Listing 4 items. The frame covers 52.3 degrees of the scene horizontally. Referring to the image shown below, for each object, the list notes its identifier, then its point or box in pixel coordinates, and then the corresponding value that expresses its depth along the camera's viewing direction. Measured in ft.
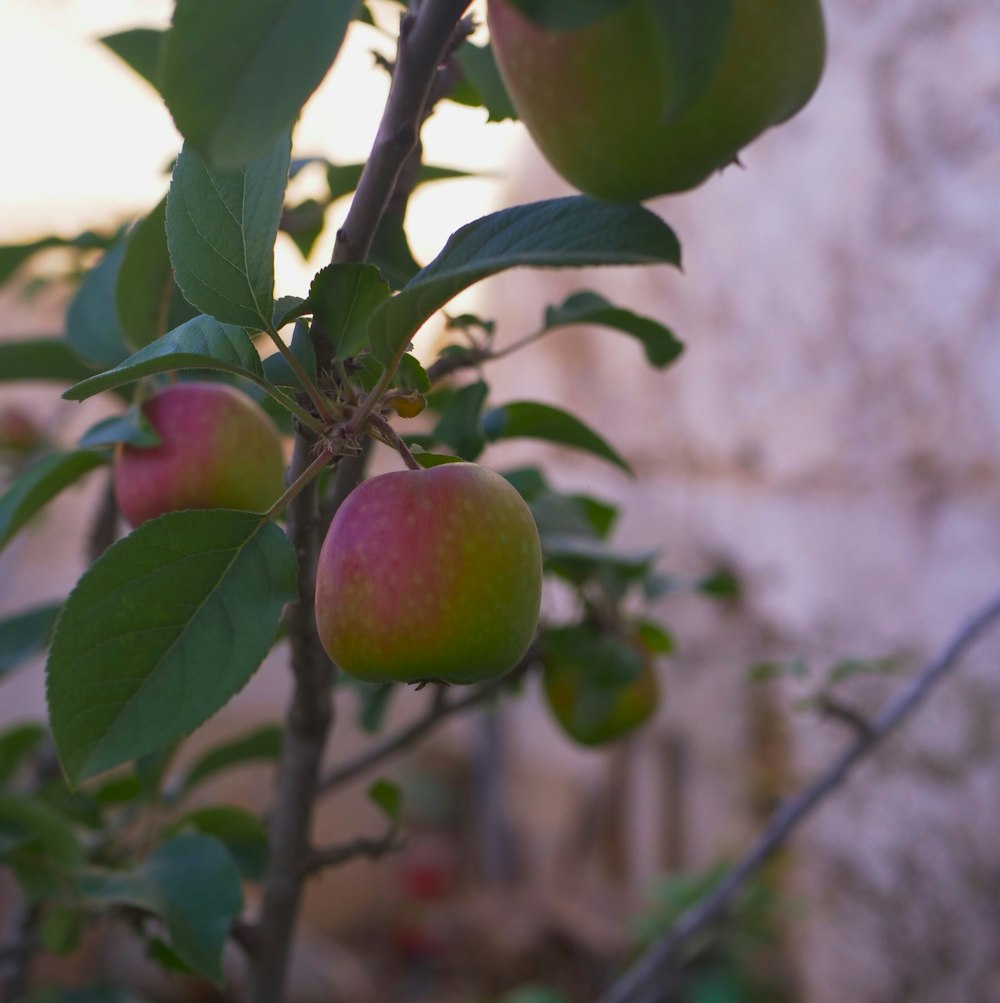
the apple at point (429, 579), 1.01
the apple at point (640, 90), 0.81
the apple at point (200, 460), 1.40
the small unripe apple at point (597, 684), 2.14
